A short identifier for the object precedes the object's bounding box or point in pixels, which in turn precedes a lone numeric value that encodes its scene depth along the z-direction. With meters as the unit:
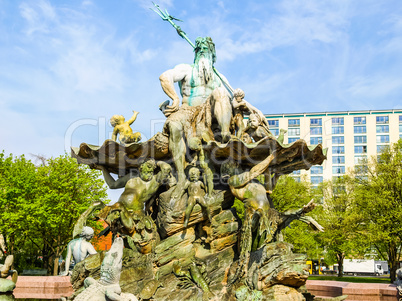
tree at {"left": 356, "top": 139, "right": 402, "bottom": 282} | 25.22
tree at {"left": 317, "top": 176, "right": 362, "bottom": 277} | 27.96
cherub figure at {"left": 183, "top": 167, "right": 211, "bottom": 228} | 10.40
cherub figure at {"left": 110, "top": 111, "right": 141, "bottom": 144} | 11.50
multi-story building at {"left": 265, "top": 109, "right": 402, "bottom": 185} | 75.44
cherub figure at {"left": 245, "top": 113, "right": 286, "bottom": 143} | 11.29
